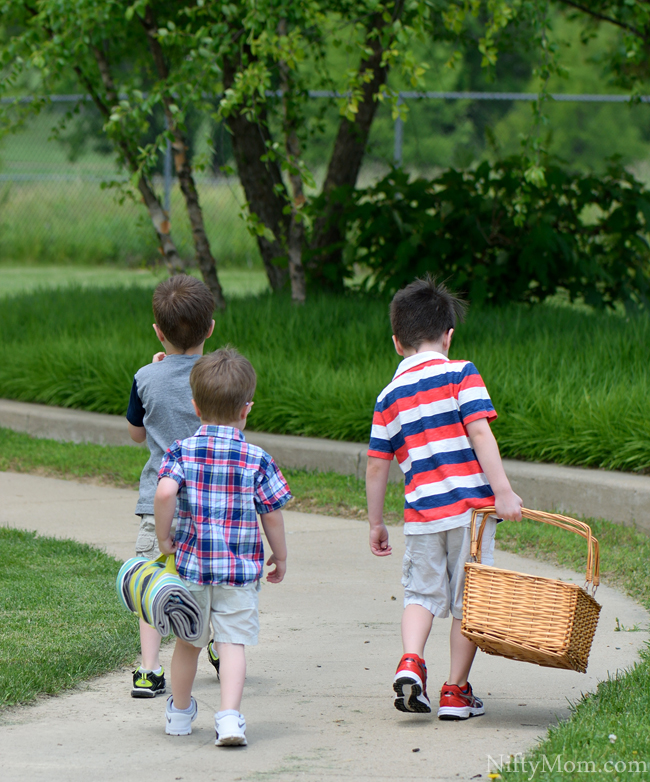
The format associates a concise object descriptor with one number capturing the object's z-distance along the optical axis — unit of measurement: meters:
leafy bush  19.67
